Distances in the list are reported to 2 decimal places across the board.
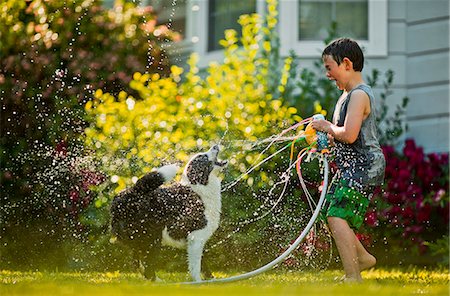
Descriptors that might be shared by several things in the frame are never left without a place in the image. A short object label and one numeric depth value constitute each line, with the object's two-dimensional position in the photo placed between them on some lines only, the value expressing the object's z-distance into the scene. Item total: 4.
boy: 8.76
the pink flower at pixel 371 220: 12.09
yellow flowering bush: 11.90
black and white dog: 9.14
